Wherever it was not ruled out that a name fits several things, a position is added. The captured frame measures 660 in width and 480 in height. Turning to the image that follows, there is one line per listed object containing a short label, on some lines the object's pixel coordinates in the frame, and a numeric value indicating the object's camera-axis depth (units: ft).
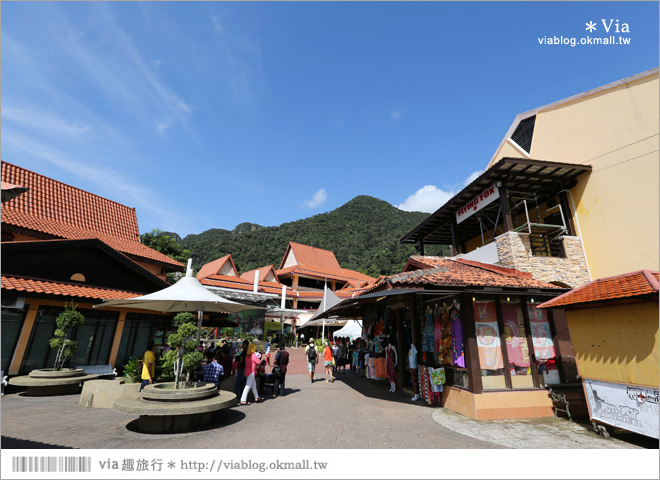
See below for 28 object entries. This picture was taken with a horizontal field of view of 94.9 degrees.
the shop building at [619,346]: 16.78
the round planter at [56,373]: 29.84
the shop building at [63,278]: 32.76
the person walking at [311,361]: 44.13
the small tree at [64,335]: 29.89
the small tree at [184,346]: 21.62
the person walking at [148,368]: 26.99
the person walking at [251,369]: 28.84
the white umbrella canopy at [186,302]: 26.63
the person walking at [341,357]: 56.93
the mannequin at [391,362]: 35.65
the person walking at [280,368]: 32.37
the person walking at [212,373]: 27.73
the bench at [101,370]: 37.22
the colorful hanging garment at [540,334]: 26.30
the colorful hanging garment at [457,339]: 25.89
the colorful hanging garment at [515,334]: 25.73
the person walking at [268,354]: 60.70
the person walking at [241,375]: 31.17
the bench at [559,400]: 23.44
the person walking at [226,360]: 33.27
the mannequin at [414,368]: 31.04
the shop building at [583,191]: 30.73
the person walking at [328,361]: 46.03
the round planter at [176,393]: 19.90
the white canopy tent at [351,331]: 63.26
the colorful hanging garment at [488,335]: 25.00
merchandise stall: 24.29
